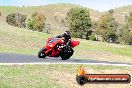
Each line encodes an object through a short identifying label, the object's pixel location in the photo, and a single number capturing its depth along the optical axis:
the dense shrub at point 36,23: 131.05
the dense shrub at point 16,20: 148.00
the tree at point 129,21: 146.31
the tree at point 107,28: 114.43
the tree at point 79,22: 111.00
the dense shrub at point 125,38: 121.02
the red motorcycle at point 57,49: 27.03
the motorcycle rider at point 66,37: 26.67
